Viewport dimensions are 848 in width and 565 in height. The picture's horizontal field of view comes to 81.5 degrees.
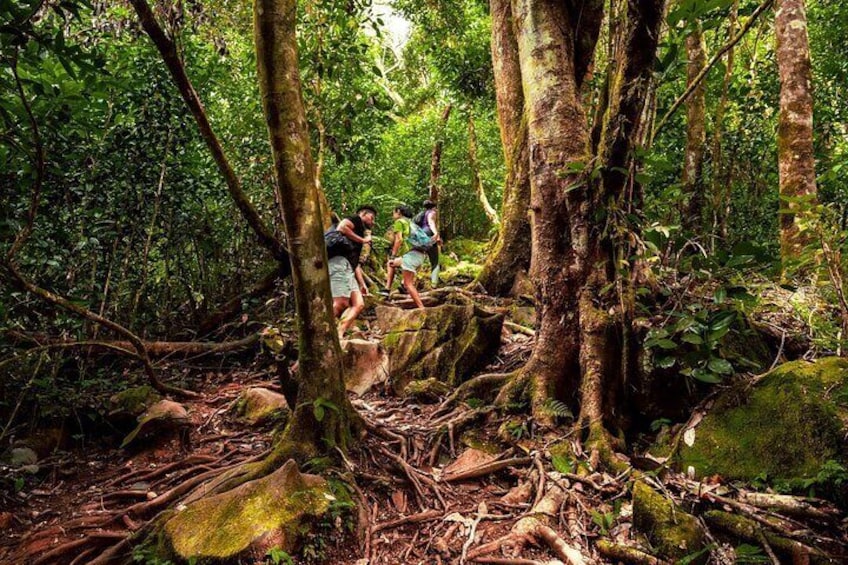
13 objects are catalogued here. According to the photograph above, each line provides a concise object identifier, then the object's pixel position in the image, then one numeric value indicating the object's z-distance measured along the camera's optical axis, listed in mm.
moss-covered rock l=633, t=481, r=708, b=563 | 2420
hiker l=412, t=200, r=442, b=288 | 8391
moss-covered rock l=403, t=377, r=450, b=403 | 5180
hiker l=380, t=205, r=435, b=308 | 7904
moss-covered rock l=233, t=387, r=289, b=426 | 5082
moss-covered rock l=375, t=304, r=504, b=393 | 5406
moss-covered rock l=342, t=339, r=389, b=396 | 6043
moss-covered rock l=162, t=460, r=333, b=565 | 2535
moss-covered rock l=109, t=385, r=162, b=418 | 5043
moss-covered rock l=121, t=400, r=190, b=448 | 4676
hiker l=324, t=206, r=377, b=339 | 6582
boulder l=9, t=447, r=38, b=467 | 4234
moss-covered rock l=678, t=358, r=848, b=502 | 2670
